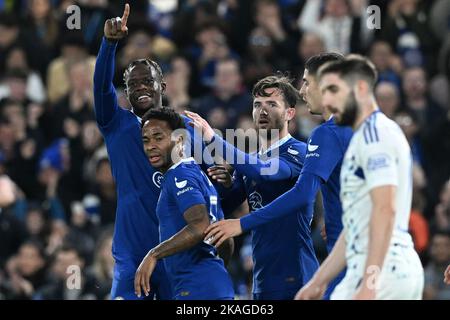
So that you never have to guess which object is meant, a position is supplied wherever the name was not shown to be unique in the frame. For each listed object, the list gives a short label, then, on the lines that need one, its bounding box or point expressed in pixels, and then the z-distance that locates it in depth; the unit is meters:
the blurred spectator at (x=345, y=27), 15.16
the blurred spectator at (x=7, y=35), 16.50
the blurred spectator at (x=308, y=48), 15.06
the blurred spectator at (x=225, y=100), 14.29
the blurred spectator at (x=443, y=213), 13.06
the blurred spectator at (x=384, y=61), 14.67
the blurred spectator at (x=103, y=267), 13.04
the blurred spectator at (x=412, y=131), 13.90
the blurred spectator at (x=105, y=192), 14.21
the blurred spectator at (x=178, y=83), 14.81
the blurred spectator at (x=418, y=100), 14.30
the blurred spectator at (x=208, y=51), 15.29
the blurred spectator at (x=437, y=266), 12.52
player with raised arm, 9.09
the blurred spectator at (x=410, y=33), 15.05
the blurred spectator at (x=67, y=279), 13.11
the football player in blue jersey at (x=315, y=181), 8.23
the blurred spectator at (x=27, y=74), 16.22
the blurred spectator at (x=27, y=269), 13.91
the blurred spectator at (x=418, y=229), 13.10
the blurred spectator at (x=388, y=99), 14.05
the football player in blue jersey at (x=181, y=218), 8.27
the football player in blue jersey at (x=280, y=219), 9.04
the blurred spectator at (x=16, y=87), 15.98
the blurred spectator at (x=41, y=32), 16.48
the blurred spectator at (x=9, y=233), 14.43
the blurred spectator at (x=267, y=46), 15.12
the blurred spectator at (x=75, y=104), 15.38
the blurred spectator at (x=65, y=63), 15.92
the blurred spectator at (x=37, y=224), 14.56
